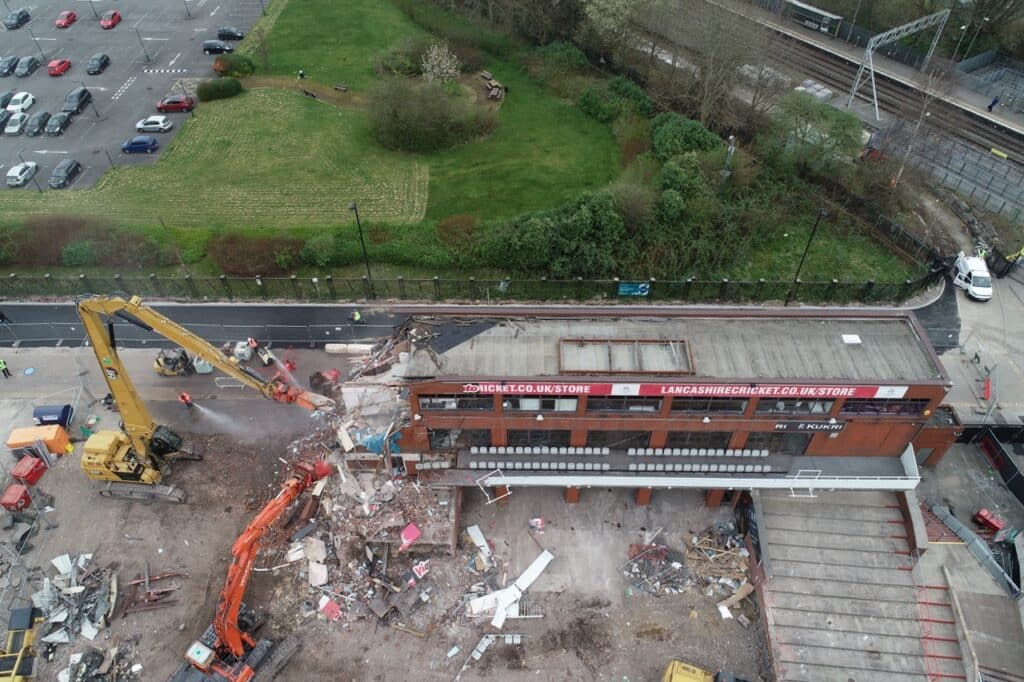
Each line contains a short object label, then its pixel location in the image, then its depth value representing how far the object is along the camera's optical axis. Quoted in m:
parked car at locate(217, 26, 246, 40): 79.81
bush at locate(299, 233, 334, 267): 52.00
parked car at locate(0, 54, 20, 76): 73.38
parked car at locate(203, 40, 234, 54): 76.81
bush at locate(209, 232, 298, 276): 51.91
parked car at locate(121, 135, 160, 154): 62.94
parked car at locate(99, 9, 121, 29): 81.72
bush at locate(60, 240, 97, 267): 52.59
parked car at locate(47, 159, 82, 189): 59.59
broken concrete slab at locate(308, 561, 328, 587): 34.47
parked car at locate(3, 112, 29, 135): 65.56
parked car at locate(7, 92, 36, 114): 67.75
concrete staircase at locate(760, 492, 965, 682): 30.95
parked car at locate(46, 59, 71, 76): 73.38
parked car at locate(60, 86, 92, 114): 67.75
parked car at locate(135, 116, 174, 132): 65.56
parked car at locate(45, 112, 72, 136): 65.26
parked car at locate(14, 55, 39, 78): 73.21
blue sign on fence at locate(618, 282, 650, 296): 49.88
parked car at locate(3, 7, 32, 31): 81.75
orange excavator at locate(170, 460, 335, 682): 30.44
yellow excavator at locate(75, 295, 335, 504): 35.09
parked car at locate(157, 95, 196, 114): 67.69
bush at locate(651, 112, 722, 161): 57.56
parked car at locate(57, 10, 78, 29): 81.81
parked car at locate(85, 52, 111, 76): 73.81
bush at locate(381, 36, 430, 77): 71.38
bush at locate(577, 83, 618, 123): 65.06
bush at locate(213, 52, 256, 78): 72.12
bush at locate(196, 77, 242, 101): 69.19
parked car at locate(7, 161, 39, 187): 59.62
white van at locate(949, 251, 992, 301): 50.19
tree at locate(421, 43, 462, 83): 67.88
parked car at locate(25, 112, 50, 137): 65.31
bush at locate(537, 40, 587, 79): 70.25
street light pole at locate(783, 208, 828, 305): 49.73
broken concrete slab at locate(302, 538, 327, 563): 35.22
